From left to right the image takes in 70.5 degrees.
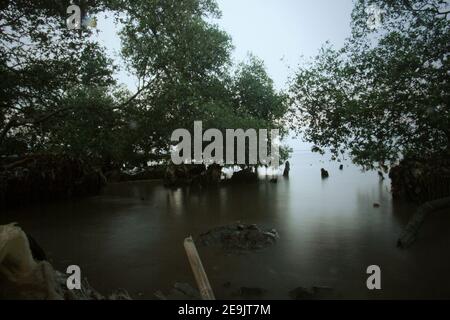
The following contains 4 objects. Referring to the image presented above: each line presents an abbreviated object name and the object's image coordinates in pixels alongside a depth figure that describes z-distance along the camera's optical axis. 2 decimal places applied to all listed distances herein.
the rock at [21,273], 3.72
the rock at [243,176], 36.11
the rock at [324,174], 42.74
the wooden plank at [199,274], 4.13
